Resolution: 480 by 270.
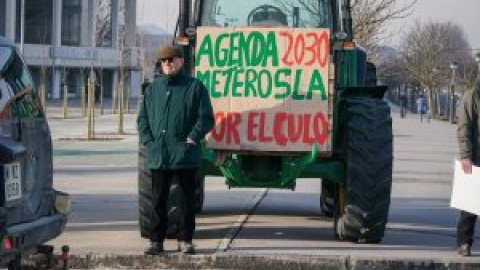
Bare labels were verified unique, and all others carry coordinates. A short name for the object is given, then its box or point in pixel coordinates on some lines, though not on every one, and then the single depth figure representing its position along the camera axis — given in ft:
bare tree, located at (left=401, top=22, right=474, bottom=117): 306.76
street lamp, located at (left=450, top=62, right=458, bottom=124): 228.51
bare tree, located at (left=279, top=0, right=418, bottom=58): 99.82
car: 23.76
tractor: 35.37
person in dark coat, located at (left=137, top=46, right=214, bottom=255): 31.94
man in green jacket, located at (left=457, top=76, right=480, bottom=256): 33.83
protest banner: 36.14
